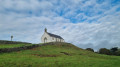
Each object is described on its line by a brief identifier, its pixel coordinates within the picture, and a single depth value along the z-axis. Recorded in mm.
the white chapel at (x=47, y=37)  48491
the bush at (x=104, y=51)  39754
